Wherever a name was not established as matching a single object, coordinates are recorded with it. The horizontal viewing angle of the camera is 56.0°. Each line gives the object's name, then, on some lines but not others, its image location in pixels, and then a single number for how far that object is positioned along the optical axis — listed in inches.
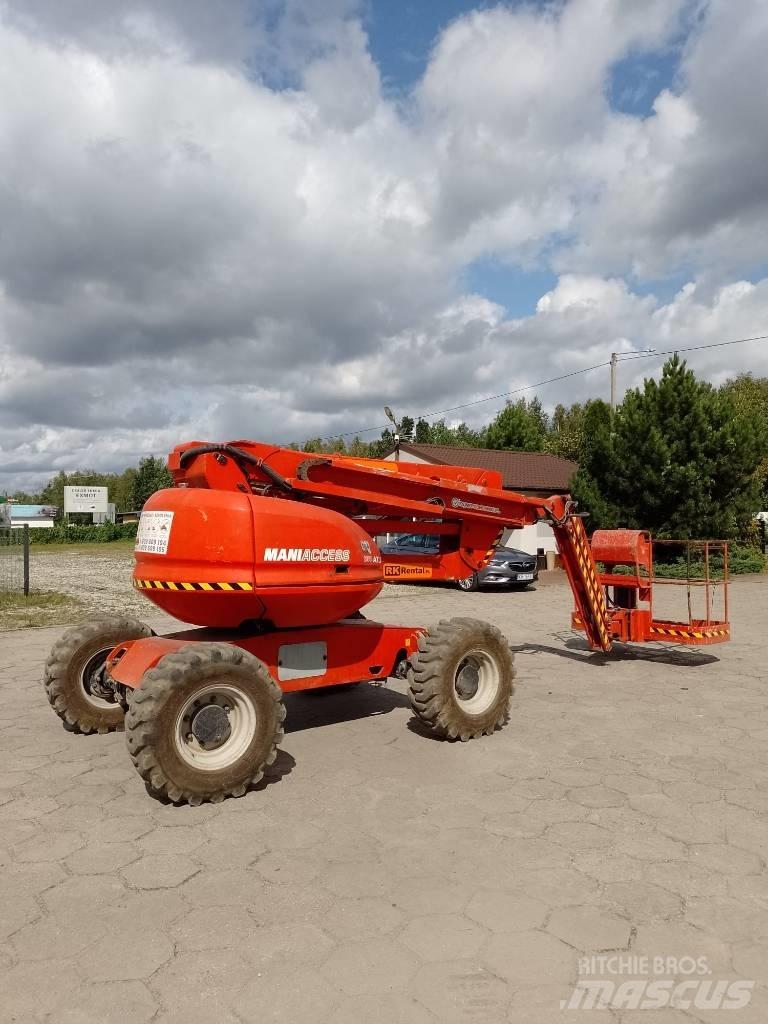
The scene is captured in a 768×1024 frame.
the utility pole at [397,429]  982.9
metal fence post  597.2
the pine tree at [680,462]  789.9
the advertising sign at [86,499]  2763.3
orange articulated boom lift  183.6
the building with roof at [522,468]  1045.8
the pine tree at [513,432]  1958.7
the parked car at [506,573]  723.4
